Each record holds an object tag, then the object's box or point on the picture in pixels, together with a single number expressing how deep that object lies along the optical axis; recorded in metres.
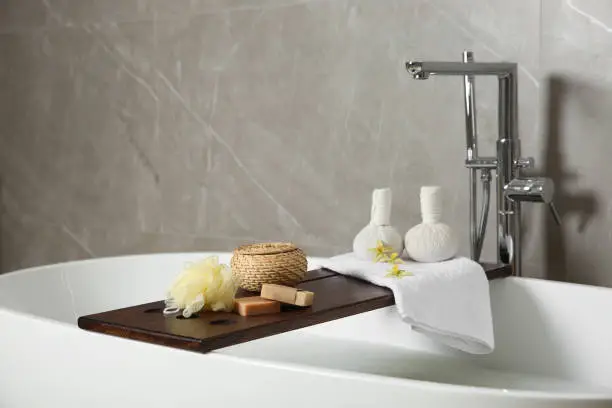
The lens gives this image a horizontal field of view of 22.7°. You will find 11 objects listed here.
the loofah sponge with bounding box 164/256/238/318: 2.27
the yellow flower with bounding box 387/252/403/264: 2.59
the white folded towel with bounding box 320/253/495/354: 2.44
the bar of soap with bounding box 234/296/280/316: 2.26
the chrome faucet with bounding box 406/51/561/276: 2.65
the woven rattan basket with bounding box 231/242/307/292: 2.40
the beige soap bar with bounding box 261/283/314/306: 2.30
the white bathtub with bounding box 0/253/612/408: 2.03
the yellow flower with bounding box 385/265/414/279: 2.49
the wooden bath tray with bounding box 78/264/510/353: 2.15
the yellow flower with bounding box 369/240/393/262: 2.62
